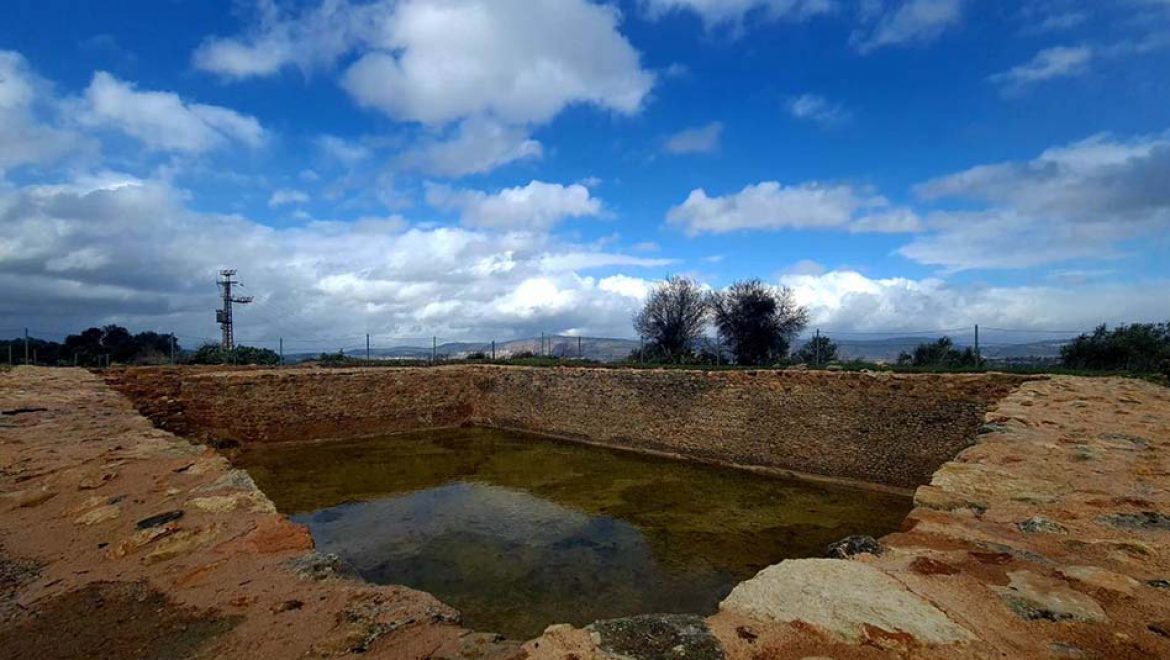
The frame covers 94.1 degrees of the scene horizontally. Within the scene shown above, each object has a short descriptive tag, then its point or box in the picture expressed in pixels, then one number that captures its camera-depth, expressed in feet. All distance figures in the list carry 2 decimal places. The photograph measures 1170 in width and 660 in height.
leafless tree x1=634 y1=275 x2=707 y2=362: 106.01
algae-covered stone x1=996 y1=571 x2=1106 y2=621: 8.55
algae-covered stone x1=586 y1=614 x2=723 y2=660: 8.07
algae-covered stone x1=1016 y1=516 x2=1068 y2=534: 12.13
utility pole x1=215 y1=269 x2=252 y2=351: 141.18
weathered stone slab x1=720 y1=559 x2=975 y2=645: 8.37
